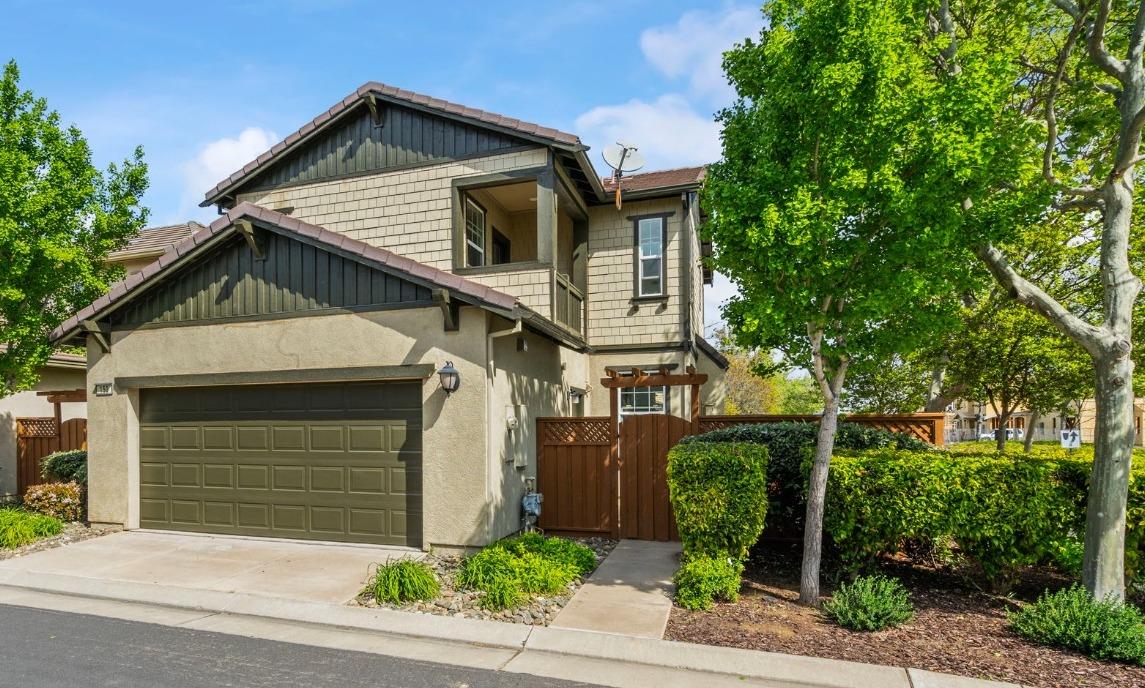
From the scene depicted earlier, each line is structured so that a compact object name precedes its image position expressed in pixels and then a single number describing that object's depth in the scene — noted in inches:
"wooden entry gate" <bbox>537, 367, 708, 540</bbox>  340.2
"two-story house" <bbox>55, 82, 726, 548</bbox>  312.3
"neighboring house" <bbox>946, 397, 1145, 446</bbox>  1598.3
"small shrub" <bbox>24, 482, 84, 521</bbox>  392.5
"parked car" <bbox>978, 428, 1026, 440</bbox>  1641.4
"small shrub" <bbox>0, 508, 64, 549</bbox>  334.3
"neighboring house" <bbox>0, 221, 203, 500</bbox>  504.1
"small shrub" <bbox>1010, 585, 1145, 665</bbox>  184.1
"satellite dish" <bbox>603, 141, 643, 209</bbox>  434.3
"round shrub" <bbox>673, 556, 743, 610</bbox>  232.8
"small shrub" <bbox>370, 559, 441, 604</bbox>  241.8
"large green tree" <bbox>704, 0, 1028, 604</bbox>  210.1
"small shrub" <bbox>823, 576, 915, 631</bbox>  209.6
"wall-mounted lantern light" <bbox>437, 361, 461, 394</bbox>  300.5
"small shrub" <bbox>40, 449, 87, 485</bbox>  430.3
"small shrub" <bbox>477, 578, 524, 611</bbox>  232.1
